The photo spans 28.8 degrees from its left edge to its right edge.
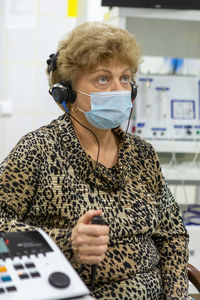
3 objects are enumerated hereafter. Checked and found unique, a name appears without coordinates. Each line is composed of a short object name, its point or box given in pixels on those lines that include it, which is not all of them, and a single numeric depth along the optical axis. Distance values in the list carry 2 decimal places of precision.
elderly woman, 1.19
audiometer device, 0.67
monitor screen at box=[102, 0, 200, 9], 2.11
